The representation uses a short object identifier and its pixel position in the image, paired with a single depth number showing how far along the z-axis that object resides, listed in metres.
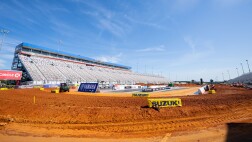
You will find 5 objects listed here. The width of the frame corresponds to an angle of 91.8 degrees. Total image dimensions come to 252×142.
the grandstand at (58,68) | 45.45
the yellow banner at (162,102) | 12.10
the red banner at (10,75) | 38.04
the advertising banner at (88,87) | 30.08
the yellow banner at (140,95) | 22.90
